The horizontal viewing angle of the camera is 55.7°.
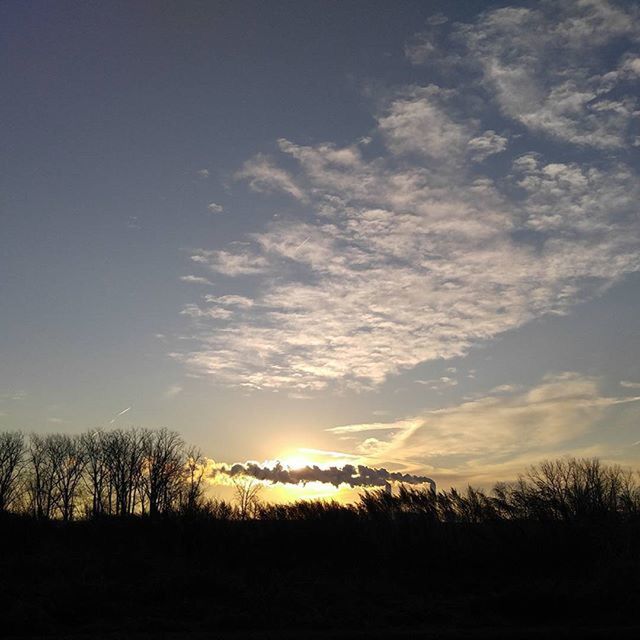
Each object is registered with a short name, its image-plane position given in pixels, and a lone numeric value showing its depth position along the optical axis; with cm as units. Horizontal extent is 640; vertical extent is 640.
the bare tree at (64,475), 8094
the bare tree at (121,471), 8294
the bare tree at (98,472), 8238
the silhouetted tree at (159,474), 8152
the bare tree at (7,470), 7362
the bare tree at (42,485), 7812
